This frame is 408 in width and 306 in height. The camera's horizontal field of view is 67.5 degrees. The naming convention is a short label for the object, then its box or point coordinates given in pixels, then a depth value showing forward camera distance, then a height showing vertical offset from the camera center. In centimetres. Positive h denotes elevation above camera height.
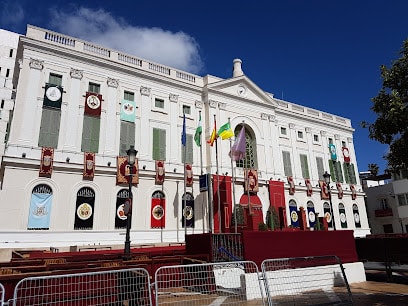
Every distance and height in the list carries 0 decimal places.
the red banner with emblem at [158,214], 2091 +200
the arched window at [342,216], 3233 +220
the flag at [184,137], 2175 +728
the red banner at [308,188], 3019 +481
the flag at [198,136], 2227 +751
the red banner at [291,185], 2878 +487
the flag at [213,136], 2154 +717
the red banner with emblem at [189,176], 2293 +484
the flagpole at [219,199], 2232 +308
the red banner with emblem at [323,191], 3142 +466
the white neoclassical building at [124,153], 1773 +630
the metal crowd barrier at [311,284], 754 -134
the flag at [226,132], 2134 +739
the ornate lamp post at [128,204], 1055 +146
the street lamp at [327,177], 1944 +375
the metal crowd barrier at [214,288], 711 -117
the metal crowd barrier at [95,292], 607 -91
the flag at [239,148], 2069 +610
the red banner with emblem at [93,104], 2052 +929
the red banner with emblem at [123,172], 2020 +469
